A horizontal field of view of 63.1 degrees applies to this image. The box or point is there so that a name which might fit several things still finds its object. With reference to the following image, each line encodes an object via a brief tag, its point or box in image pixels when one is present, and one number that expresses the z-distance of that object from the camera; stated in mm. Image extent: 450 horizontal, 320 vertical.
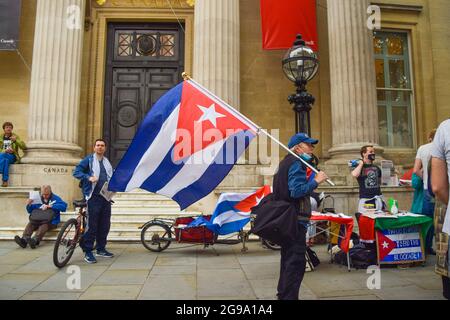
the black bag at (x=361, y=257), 5750
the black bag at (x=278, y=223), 3605
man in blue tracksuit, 6203
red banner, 11398
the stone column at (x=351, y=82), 10320
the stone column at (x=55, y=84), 9789
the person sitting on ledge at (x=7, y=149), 9140
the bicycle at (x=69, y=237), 5730
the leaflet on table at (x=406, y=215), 5852
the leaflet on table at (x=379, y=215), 5680
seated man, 7372
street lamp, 7414
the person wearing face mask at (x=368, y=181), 6141
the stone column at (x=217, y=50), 10102
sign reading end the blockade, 5742
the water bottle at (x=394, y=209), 5930
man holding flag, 3617
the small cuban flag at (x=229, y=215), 6781
